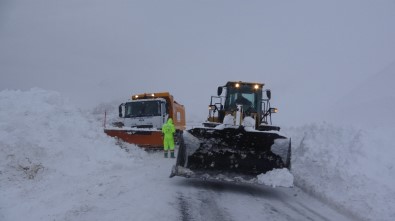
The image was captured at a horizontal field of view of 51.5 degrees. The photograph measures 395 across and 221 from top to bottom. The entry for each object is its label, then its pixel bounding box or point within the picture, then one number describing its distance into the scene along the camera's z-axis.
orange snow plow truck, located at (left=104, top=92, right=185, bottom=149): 15.38
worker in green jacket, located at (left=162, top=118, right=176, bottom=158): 13.49
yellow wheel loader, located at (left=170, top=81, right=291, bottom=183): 8.55
